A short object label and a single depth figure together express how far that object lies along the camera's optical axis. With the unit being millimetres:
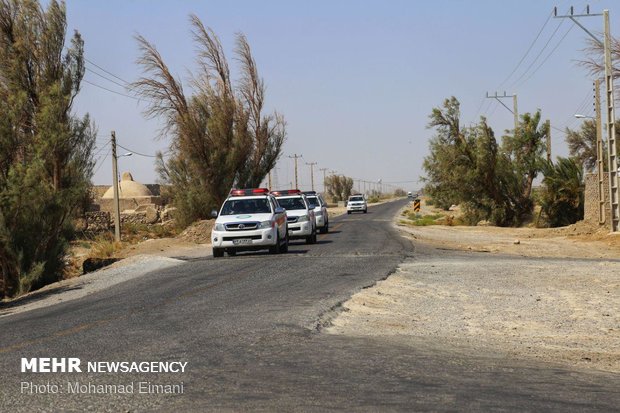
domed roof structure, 92988
